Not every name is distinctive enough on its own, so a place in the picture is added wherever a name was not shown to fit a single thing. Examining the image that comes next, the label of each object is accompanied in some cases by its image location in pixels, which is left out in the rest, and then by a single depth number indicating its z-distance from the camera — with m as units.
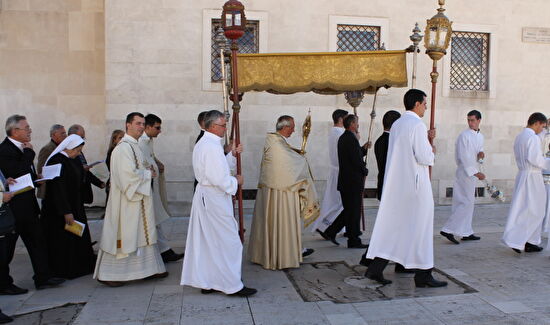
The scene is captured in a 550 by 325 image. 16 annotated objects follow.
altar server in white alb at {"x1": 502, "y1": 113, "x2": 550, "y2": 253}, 6.42
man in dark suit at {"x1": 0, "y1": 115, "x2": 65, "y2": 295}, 4.96
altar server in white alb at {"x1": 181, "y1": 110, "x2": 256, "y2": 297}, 4.75
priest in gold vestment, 5.73
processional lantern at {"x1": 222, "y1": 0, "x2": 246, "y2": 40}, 5.27
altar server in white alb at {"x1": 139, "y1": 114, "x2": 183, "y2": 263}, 6.20
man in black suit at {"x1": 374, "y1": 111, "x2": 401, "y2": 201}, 6.30
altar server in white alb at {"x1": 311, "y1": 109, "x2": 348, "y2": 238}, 7.45
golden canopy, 5.81
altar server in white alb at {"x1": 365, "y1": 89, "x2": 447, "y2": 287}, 4.91
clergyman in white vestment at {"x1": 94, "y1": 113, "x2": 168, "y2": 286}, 5.09
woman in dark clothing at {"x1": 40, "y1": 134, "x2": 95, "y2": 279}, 5.48
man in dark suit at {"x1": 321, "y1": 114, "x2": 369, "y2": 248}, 6.68
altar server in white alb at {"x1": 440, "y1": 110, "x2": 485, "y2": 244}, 7.16
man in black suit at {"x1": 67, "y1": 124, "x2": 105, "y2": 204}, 6.15
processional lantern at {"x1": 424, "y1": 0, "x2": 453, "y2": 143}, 5.67
